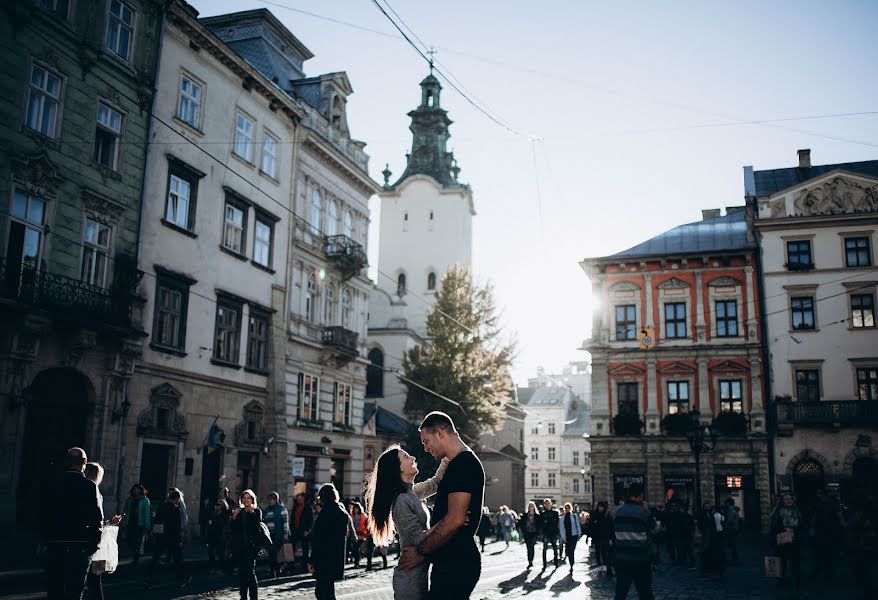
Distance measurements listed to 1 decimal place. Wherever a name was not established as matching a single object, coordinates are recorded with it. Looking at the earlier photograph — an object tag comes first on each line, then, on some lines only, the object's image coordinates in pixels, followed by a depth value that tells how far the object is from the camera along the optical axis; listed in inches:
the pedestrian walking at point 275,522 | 674.8
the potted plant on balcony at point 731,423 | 1630.2
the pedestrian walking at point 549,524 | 902.2
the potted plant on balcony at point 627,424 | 1696.6
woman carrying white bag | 397.7
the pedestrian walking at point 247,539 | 475.8
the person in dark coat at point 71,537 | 353.4
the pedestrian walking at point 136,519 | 710.5
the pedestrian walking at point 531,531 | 940.4
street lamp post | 1122.7
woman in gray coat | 223.0
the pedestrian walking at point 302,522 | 744.2
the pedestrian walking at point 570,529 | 866.8
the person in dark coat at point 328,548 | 370.6
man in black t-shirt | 209.5
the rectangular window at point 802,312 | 1651.1
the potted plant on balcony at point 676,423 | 1658.5
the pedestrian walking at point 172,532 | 655.8
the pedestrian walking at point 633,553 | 431.5
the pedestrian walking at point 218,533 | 730.2
